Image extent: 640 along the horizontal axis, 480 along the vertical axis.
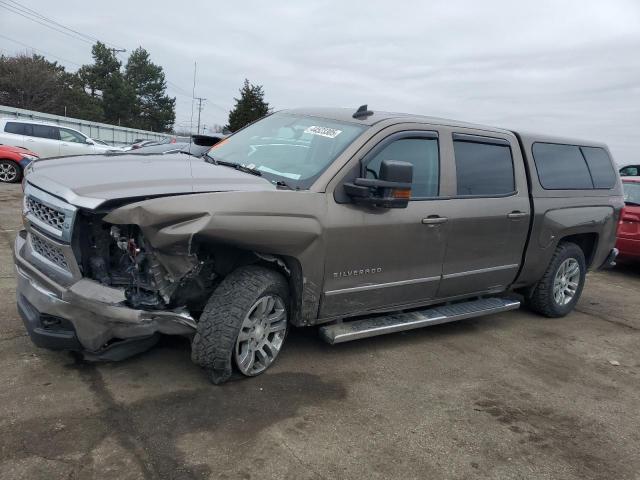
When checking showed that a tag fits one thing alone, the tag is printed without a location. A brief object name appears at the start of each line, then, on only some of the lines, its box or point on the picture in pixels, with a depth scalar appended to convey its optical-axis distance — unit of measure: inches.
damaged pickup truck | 120.6
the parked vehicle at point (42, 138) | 612.1
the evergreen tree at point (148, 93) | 2480.3
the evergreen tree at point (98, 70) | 2288.4
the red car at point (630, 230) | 319.9
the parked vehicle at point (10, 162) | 523.5
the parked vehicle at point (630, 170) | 582.8
